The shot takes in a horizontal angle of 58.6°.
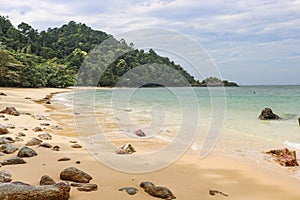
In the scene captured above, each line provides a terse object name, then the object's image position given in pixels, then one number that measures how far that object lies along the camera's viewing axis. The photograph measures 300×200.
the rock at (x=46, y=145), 5.31
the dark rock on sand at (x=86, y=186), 3.09
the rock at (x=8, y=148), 4.53
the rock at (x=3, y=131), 6.26
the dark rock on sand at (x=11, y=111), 10.01
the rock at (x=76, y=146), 5.74
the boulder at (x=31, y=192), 2.38
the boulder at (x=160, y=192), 3.11
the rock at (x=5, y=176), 3.11
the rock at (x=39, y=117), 10.20
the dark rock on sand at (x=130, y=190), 3.15
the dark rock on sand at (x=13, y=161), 3.85
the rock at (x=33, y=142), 5.37
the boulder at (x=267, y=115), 13.85
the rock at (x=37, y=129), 7.34
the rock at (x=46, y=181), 3.01
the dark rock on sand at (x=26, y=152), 4.37
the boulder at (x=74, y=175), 3.36
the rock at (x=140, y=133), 8.52
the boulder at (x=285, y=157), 5.36
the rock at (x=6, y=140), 5.25
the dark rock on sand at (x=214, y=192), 3.41
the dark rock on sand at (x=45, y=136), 6.33
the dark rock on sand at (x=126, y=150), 5.55
